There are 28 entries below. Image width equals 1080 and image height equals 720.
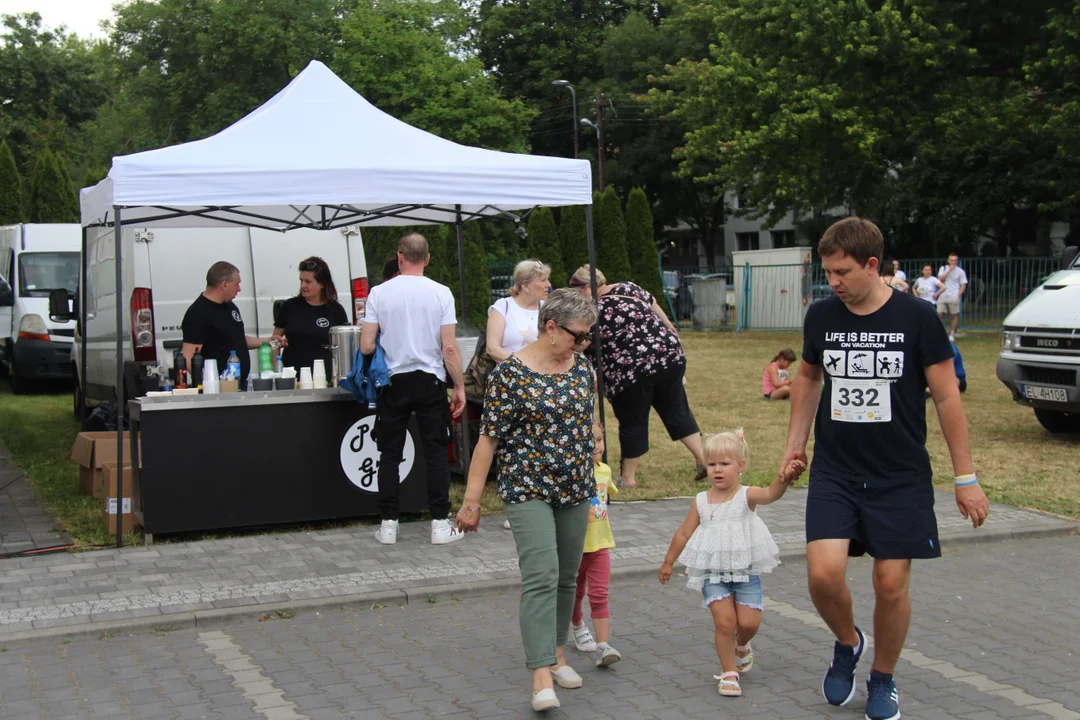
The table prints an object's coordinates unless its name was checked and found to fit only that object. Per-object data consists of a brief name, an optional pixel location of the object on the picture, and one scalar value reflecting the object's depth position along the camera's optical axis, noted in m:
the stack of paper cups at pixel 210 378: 8.12
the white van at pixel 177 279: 11.98
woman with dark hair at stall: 9.47
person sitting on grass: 16.64
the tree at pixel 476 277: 34.38
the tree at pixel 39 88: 50.84
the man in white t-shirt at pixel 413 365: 7.83
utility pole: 50.33
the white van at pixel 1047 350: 11.59
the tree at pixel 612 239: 33.25
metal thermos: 8.67
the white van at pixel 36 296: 18.72
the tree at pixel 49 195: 28.22
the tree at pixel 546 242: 33.72
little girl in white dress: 4.99
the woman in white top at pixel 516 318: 8.38
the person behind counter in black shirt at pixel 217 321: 8.91
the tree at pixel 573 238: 33.66
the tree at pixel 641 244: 33.56
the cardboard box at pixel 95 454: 8.78
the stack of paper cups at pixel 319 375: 8.55
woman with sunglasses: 4.77
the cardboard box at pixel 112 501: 8.05
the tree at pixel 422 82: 49.94
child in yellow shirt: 5.35
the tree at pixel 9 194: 28.11
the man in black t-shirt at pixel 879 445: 4.52
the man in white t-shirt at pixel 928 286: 27.59
